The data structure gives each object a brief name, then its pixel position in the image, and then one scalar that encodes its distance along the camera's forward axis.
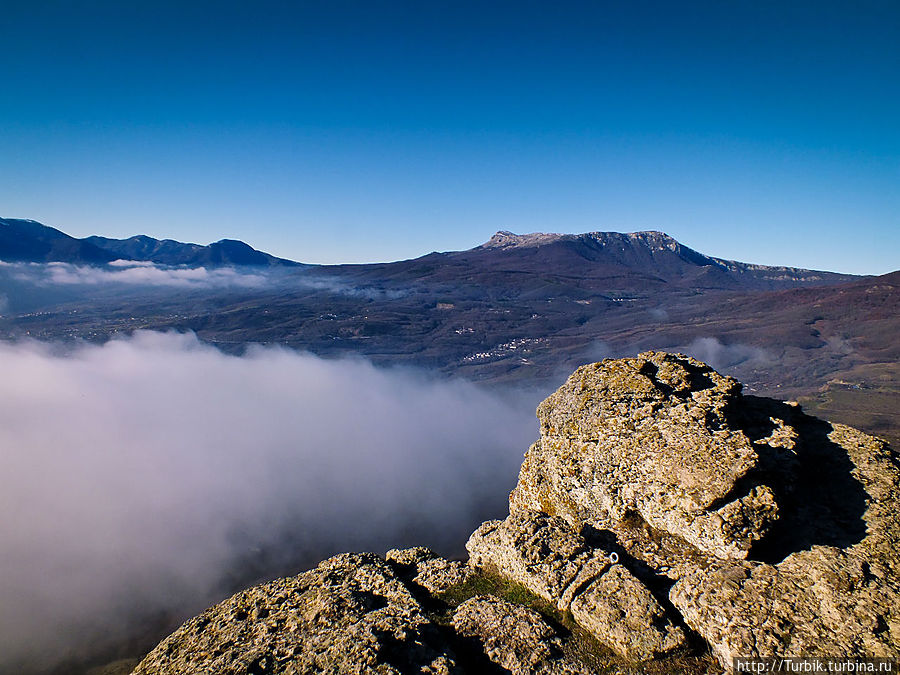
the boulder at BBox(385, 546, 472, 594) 15.98
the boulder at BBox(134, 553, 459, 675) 11.23
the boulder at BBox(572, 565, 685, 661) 11.50
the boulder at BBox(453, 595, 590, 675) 11.64
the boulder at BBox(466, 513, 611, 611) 14.01
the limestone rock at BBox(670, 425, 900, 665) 10.42
